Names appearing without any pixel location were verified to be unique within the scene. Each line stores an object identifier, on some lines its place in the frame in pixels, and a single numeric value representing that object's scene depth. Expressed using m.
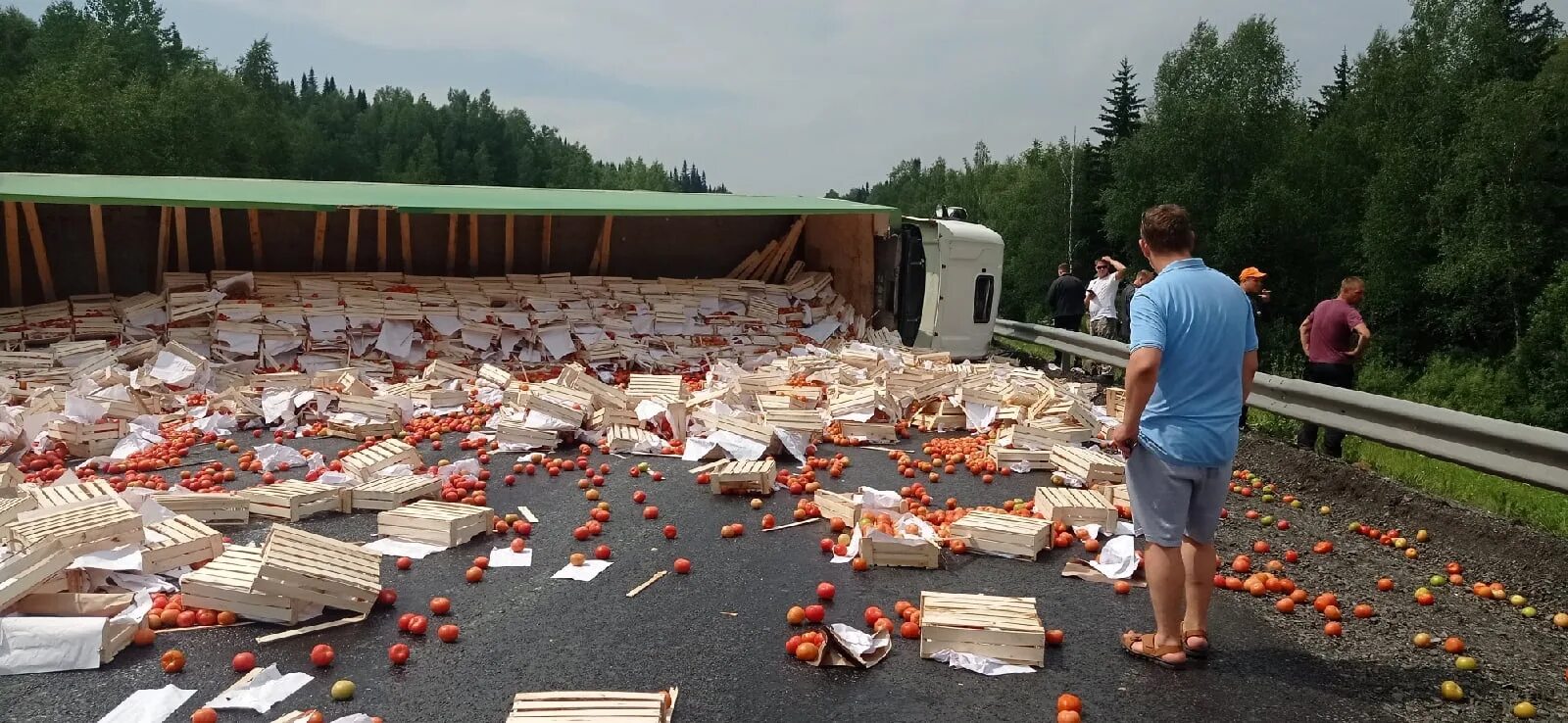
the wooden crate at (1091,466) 7.82
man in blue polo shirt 4.35
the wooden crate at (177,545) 5.37
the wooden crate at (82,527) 5.22
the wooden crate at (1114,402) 10.62
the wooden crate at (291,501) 6.60
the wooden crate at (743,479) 7.47
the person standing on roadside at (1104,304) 16.48
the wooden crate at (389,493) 6.90
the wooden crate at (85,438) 8.27
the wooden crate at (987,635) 4.59
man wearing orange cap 9.80
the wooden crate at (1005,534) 6.13
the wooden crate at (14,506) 5.73
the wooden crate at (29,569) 4.51
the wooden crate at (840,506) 6.71
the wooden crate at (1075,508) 6.59
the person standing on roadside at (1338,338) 9.76
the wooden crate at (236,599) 4.82
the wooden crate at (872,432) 9.80
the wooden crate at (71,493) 6.15
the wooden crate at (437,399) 10.40
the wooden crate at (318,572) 4.81
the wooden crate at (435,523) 6.17
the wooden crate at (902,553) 5.91
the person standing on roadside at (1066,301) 17.42
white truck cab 14.90
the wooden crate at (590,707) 3.75
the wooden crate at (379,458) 7.54
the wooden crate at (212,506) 6.36
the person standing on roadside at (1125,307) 15.53
